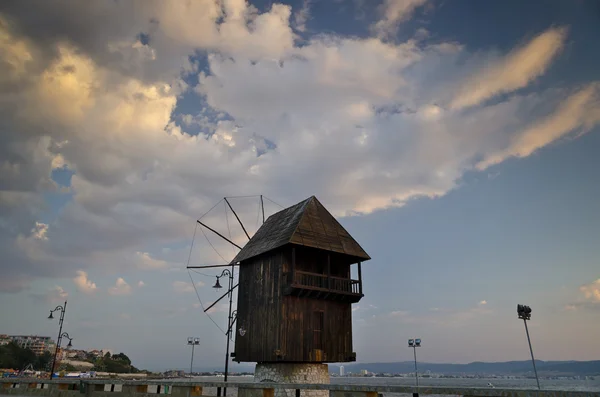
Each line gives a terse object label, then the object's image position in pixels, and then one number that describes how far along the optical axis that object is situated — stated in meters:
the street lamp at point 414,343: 40.25
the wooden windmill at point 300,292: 25.50
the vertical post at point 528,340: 37.28
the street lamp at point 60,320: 37.11
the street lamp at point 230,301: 30.99
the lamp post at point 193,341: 47.01
